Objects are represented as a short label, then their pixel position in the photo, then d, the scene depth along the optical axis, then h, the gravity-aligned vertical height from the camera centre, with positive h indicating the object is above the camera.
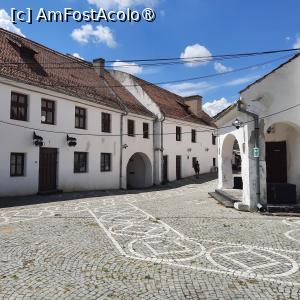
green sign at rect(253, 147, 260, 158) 12.44 +0.50
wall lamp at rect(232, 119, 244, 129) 13.21 +1.63
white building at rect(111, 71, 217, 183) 27.16 +3.12
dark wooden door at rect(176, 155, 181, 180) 29.89 -0.12
